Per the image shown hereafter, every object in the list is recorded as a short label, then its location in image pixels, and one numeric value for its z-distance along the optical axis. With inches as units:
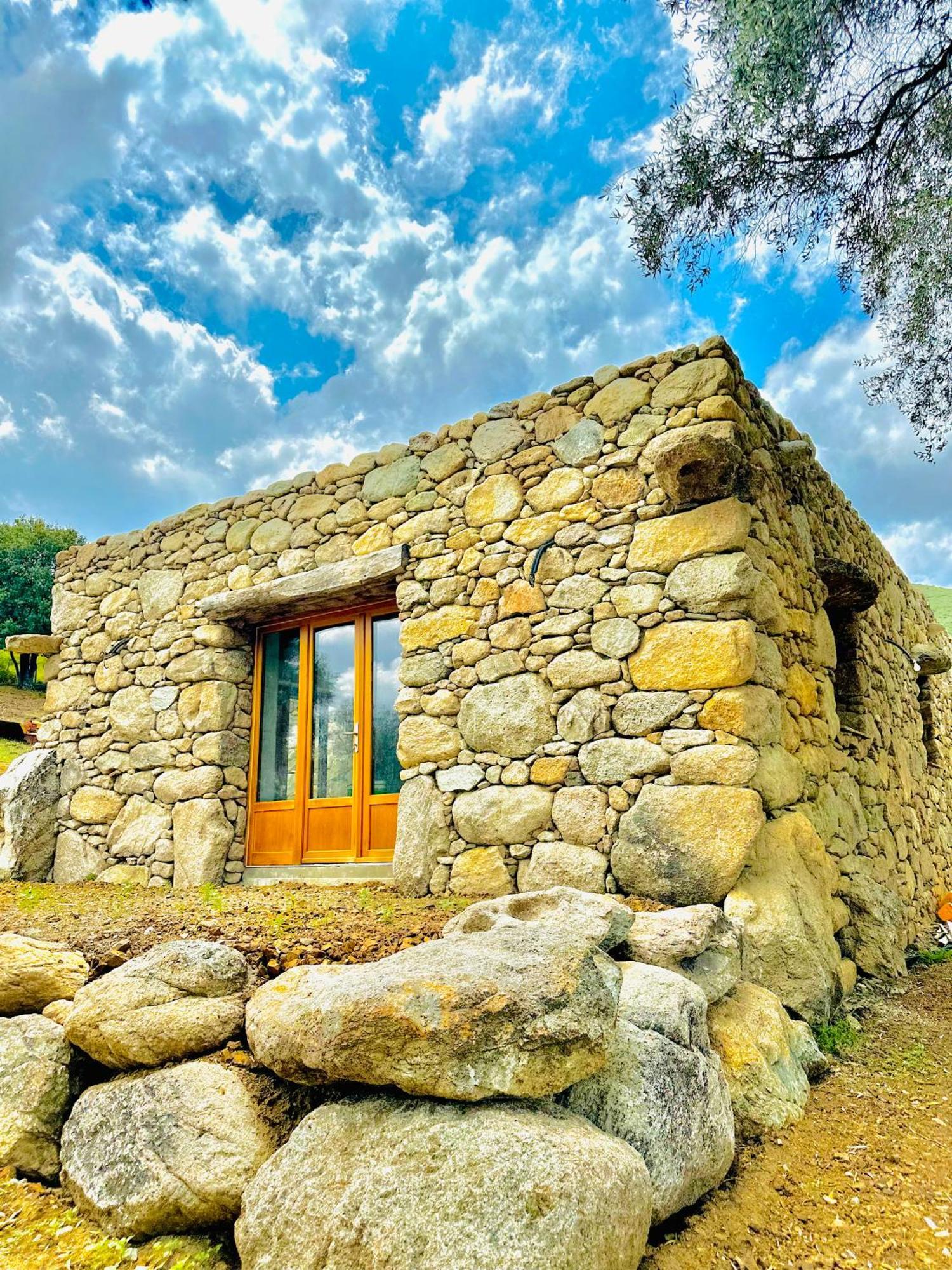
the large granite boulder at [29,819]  222.7
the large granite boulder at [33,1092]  84.4
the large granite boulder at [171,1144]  73.3
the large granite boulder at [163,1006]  87.7
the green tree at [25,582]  663.1
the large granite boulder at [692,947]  109.3
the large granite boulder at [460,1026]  69.5
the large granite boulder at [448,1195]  57.7
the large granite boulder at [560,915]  105.0
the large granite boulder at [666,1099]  77.1
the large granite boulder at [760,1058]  96.6
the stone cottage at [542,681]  143.3
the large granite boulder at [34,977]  101.0
